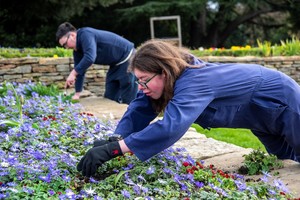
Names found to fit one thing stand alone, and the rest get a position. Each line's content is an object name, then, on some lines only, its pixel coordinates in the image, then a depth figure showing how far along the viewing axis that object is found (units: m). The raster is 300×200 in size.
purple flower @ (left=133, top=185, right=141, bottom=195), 2.39
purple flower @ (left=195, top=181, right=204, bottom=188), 2.55
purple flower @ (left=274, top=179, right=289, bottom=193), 2.43
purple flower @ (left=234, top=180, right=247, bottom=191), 2.51
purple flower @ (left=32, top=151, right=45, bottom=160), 2.79
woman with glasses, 2.43
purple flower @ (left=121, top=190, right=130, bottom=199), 2.30
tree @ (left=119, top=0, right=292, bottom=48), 16.55
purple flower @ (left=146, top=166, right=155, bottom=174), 2.57
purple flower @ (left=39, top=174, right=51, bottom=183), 2.47
